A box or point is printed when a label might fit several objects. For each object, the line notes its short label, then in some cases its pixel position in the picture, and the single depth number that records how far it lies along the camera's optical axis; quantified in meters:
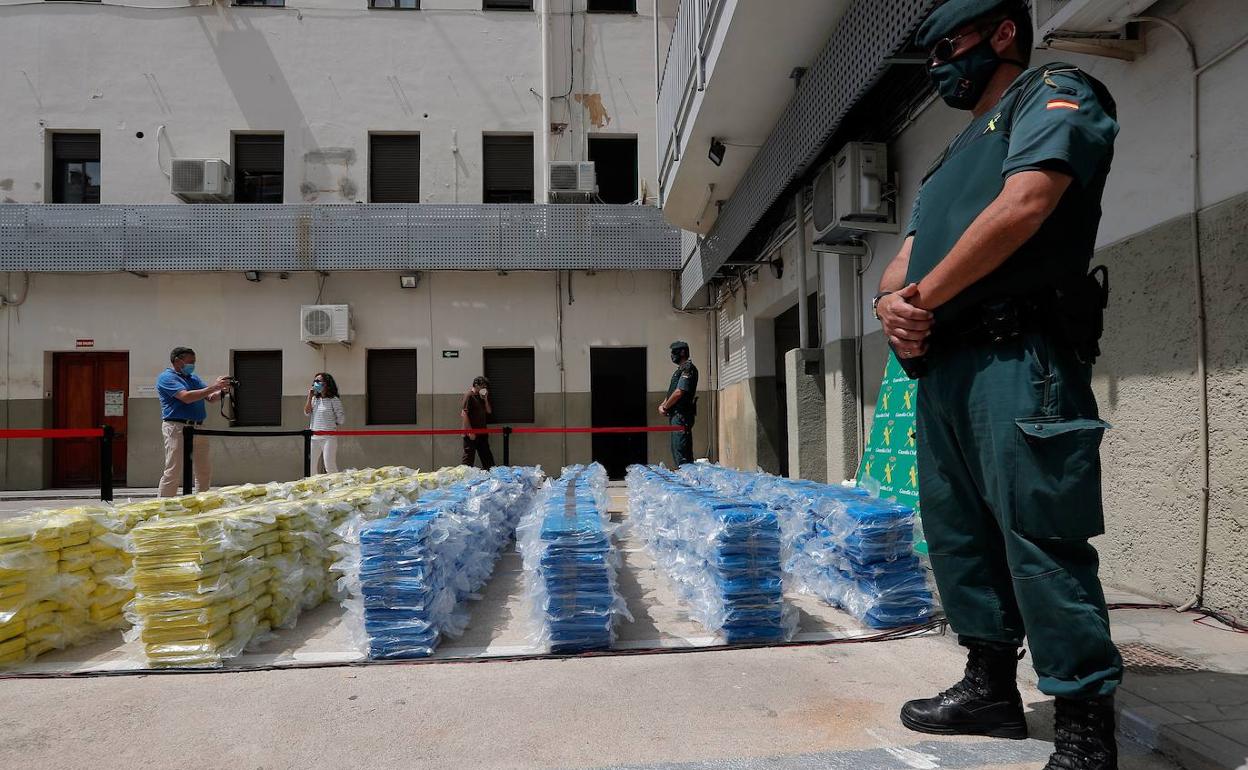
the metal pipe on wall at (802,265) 7.68
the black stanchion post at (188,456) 7.07
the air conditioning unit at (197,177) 12.64
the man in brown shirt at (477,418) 11.54
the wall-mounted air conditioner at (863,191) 6.00
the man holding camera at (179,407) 7.72
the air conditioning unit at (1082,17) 3.24
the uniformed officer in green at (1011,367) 1.79
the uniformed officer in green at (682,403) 8.85
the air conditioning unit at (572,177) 13.02
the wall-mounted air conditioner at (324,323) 12.80
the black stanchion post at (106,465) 6.51
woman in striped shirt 10.95
